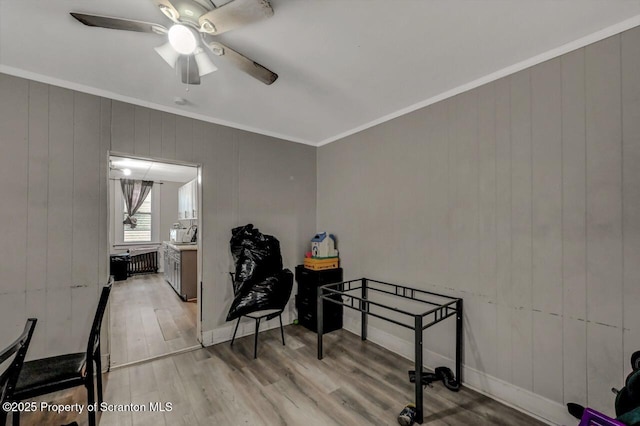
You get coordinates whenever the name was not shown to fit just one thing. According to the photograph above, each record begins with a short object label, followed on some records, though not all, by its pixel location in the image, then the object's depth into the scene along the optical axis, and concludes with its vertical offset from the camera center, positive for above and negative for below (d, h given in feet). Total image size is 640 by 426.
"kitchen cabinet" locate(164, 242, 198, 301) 15.74 -3.21
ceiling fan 4.32 +3.26
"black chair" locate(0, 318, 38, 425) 3.99 -2.35
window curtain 23.36 +1.90
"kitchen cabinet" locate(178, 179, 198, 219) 18.99 +1.15
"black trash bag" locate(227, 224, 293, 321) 9.66 -2.18
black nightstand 11.39 -3.60
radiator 22.63 -3.97
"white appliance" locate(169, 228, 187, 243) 18.28 -1.27
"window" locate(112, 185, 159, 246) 22.98 -0.45
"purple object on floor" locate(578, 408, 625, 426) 3.83 -3.05
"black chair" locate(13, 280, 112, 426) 5.04 -3.07
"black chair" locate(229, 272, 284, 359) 9.35 -3.44
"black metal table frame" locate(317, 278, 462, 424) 6.33 -2.89
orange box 11.51 -2.01
